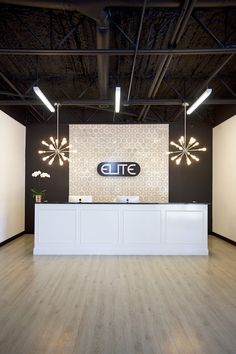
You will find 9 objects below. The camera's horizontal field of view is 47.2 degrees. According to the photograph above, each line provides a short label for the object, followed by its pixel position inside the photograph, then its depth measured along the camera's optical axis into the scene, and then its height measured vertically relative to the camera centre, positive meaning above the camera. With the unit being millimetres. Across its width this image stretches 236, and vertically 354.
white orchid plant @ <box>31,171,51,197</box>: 9275 -171
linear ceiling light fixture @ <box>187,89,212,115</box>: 5418 +1789
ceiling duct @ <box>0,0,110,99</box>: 3494 +2289
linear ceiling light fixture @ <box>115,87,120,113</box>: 5508 +1790
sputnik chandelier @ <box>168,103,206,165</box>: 7523 +959
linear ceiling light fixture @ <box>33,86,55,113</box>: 5305 +1789
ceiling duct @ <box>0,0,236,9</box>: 3488 +2314
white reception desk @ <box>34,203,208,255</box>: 6367 -1136
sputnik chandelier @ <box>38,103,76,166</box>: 7569 +897
